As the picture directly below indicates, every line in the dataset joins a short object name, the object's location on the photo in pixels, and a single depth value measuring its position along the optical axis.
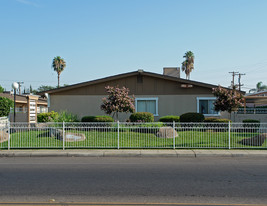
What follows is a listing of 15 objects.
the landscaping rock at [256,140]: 13.85
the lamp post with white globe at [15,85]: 18.38
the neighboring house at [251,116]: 23.78
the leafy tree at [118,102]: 18.06
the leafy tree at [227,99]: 18.44
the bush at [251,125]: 13.64
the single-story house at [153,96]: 21.89
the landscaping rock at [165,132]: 14.84
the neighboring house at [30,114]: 19.64
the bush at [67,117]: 19.07
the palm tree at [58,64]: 56.91
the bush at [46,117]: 19.13
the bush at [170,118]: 19.85
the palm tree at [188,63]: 56.91
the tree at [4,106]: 29.66
